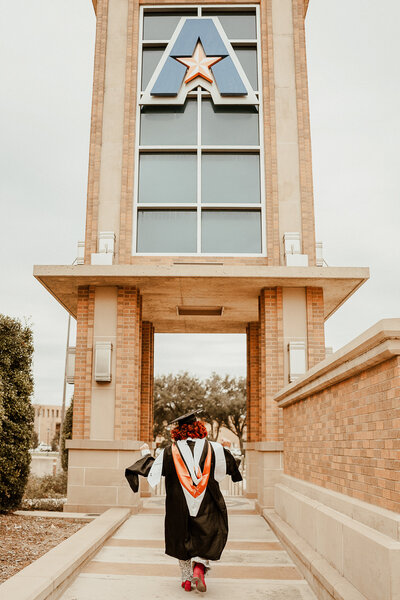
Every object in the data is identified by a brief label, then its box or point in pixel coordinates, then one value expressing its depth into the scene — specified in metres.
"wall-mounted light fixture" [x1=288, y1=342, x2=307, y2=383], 12.28
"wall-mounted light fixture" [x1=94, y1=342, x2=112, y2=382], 12.23
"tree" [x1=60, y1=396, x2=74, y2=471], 19.17
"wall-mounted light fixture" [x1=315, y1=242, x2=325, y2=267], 13.48
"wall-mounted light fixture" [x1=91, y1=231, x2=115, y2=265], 12.82
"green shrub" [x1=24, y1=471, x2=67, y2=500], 15.13
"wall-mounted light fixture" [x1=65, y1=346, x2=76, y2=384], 13.05
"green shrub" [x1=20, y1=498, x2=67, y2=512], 12.54
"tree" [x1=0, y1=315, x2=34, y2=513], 11.66
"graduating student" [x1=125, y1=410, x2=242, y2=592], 6.35
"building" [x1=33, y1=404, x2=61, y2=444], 102.46
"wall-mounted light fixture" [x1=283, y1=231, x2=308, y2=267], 12.78
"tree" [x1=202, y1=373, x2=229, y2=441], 49.09
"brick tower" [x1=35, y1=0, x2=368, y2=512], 12.14
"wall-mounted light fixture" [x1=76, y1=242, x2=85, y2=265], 13.48
